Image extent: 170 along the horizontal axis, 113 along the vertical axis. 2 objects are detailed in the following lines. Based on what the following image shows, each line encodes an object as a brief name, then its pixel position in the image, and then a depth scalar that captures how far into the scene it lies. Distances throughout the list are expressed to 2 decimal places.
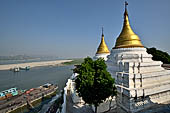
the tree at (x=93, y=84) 7.07
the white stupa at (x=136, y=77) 8.23
